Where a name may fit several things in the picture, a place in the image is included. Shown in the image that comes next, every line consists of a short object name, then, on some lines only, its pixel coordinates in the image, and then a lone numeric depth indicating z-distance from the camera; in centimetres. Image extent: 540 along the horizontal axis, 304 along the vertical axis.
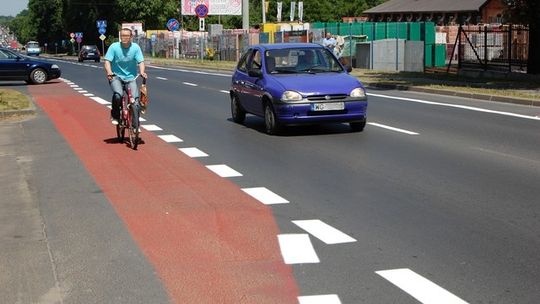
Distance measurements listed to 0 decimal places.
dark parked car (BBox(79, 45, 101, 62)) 6556
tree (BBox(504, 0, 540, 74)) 2481
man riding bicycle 1177
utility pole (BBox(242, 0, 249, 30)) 4803
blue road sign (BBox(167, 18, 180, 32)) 5438
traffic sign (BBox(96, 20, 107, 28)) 7494
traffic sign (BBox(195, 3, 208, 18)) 4734
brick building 6975
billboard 7488
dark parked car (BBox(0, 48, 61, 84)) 3062
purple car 1277
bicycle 1180
